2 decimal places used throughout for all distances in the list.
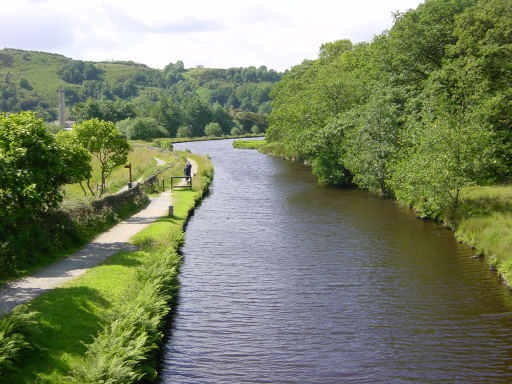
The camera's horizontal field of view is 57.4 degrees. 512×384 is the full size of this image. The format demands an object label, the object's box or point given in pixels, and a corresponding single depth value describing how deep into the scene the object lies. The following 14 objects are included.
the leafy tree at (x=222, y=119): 193.75
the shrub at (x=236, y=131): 186.62
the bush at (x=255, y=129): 193.50
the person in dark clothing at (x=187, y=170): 49.62
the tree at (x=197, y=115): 184.75
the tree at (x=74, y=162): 23.41
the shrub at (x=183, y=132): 167.65
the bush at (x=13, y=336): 11.68
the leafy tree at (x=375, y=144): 43.75
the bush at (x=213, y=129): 178.75
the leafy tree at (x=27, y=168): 17.72
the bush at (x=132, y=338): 11.91
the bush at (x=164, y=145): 105.12
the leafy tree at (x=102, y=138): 33.97
